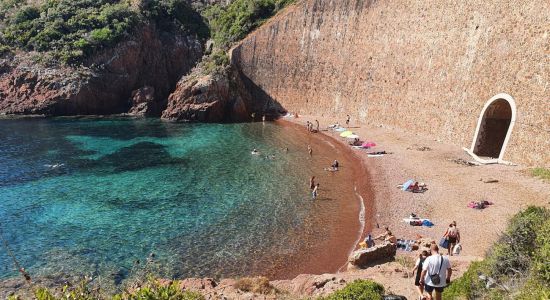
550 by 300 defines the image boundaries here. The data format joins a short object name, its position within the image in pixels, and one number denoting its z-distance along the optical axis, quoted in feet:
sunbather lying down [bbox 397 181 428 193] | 86.19
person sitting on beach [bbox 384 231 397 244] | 62.78
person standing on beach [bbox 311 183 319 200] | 88.97
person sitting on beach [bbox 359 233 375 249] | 64.43
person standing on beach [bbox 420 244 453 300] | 33.96
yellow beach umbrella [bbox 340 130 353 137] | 131.95
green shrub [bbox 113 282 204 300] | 26.12
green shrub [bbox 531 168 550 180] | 79.16
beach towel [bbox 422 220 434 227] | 71.04
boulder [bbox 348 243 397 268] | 55.77
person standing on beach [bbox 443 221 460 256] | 60.29
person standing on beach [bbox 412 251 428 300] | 36.52
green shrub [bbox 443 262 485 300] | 35.99
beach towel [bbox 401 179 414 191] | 87.10
